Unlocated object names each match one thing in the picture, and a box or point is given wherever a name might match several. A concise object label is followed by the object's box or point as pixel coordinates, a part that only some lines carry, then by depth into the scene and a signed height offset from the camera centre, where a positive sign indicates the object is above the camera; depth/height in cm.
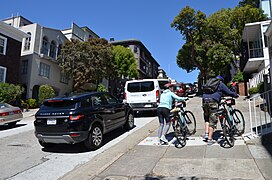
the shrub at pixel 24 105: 1891 +9
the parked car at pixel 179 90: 1962 +172
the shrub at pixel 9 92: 1633 +107
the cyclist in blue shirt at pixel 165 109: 605 -3
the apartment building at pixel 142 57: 4656 +1265
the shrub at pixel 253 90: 1550 +144
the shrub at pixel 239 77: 2225 +341
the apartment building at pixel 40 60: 2164 +497
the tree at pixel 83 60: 2312 +517
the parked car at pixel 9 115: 1016 -45
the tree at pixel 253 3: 3301 +1682
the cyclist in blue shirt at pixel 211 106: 548 +8
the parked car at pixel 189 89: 2755 +264
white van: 1123 +75
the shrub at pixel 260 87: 1397 +151
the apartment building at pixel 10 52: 1911 +505
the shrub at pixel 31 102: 1989 +38
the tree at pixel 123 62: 3111 +676
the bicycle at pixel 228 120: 540 -28
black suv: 569 -39
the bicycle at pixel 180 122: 612 -40
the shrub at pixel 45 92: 2091 +141
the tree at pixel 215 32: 2545 +990
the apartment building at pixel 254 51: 2053 +622
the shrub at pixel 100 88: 3013 +275
